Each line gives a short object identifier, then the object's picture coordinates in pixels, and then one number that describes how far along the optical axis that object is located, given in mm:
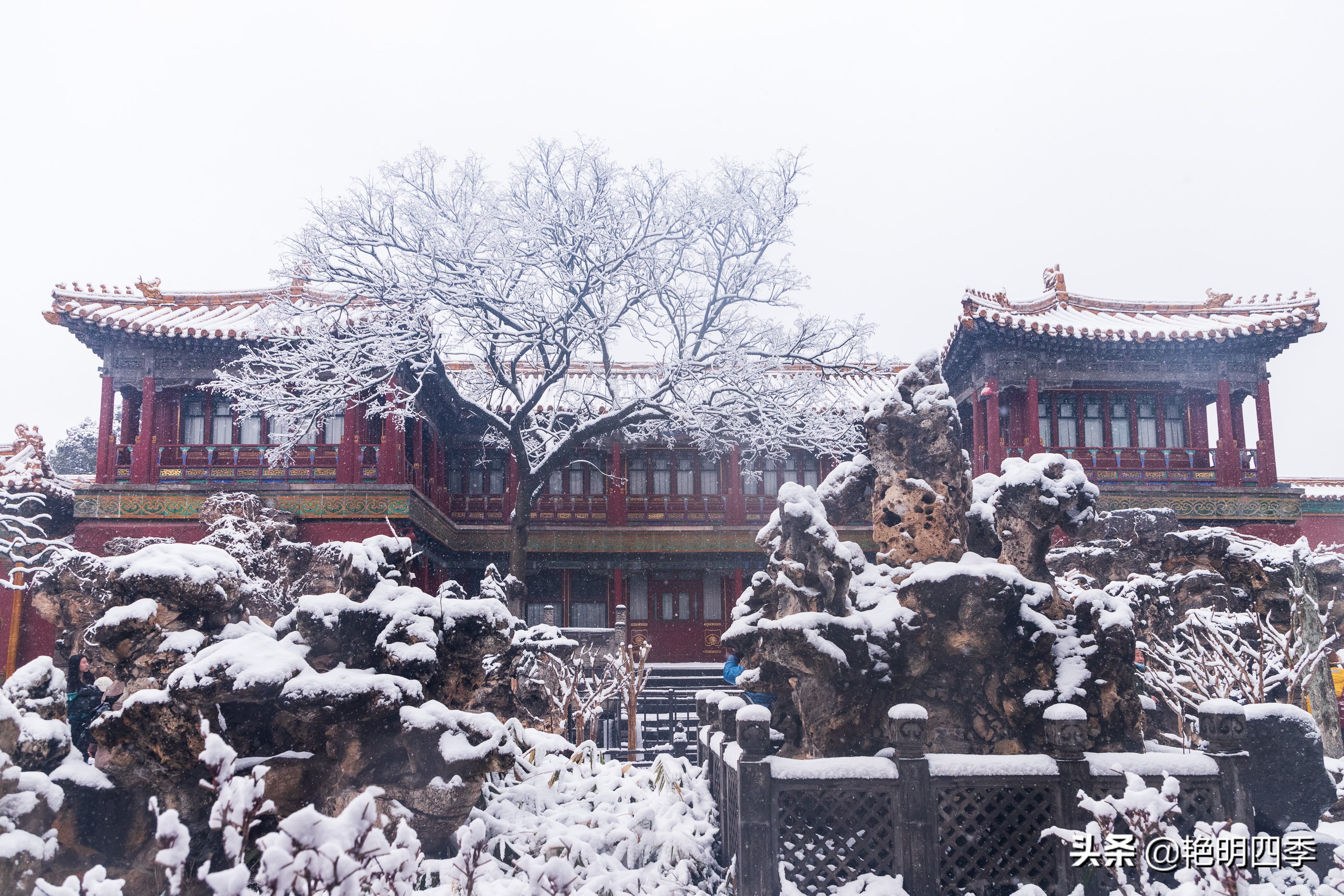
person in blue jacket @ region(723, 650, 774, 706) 9922
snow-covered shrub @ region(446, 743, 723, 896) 5570
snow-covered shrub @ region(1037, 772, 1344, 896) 3924
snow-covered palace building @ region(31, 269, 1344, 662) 17828
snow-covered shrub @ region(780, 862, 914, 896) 5312
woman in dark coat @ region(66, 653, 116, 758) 7684
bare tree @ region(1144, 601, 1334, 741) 8977
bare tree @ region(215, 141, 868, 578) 14375
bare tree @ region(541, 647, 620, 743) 10805
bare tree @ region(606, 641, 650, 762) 11859
